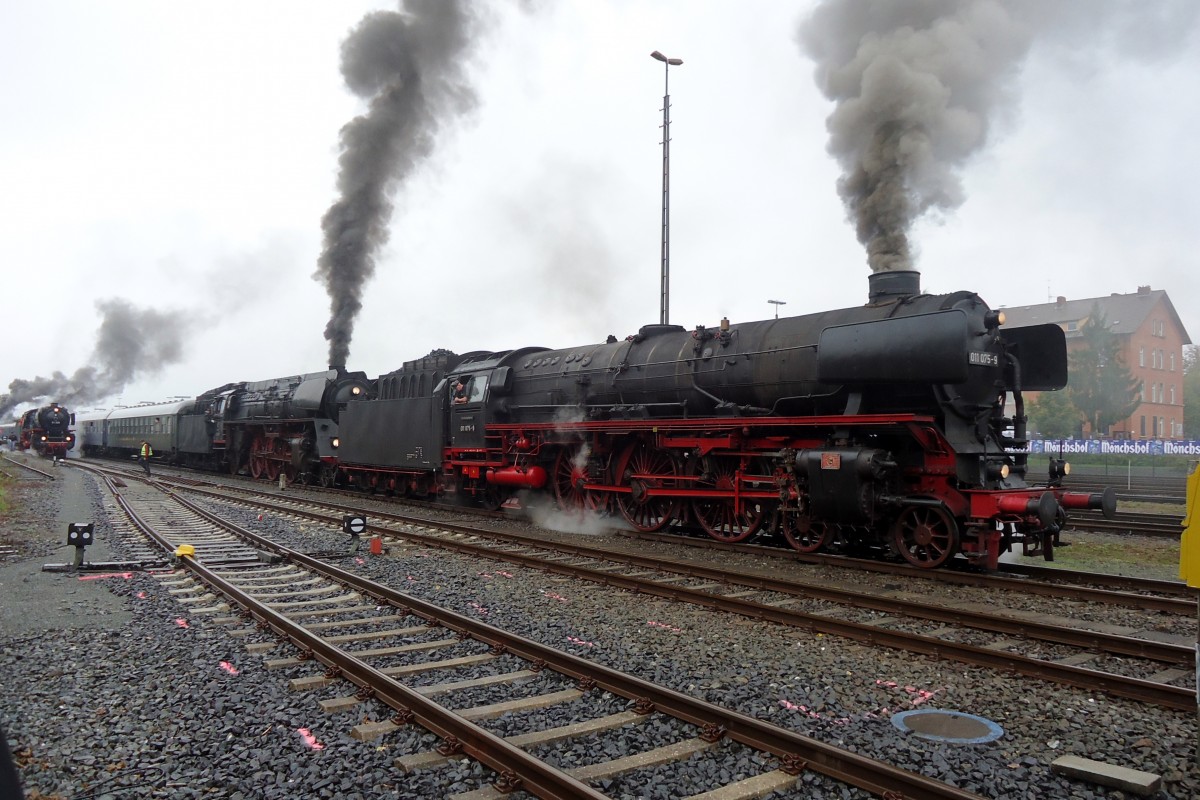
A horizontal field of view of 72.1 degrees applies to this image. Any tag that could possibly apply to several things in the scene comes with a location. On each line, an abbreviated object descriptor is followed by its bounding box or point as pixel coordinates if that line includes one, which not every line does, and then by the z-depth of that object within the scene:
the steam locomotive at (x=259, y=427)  25.28
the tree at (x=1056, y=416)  38.53
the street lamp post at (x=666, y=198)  18.97
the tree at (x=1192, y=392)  53.06
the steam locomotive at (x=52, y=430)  45.06
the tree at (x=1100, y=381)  39.25
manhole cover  4.75
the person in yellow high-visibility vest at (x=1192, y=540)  4.12
